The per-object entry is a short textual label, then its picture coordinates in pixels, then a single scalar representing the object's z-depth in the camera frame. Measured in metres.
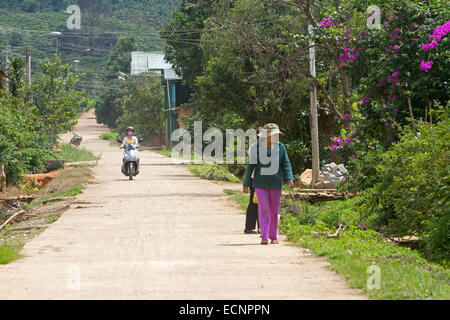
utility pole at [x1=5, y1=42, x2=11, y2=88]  43.99
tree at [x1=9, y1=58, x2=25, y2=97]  33.47
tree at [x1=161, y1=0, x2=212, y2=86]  46.62
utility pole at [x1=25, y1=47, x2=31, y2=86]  36.12
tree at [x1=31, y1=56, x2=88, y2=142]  39.84
